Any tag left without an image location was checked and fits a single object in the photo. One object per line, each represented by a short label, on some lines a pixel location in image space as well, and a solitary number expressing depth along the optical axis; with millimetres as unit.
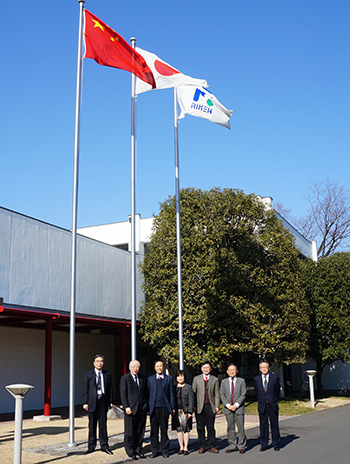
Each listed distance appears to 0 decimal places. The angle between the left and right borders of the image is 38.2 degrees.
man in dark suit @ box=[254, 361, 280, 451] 10139
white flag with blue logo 14367
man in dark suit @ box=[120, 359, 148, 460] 9625
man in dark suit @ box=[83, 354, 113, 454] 9852
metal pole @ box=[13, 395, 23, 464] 8266
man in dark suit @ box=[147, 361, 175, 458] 9950
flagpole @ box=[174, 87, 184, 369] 13391
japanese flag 13227
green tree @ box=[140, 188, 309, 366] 19500
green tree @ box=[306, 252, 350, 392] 25562
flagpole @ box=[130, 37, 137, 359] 11828
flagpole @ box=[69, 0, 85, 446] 10414
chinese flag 11773
